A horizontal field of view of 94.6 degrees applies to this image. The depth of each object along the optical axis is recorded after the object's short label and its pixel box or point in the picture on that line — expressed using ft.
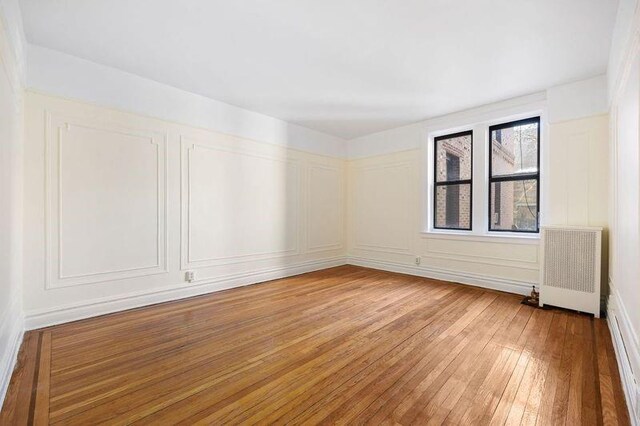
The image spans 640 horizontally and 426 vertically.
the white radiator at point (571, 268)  9.93
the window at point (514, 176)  12.88
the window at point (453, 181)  15.05
